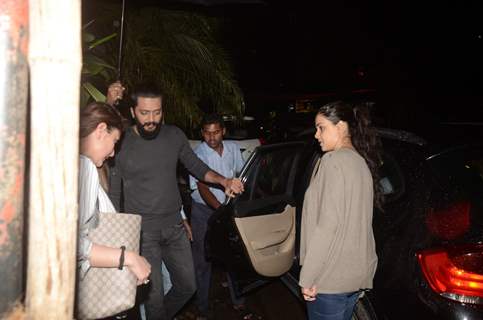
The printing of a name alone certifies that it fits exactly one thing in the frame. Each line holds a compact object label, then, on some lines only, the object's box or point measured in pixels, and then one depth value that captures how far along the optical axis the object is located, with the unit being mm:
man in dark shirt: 3363
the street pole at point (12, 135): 1003
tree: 6523
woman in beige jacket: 2262
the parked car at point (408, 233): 2219
